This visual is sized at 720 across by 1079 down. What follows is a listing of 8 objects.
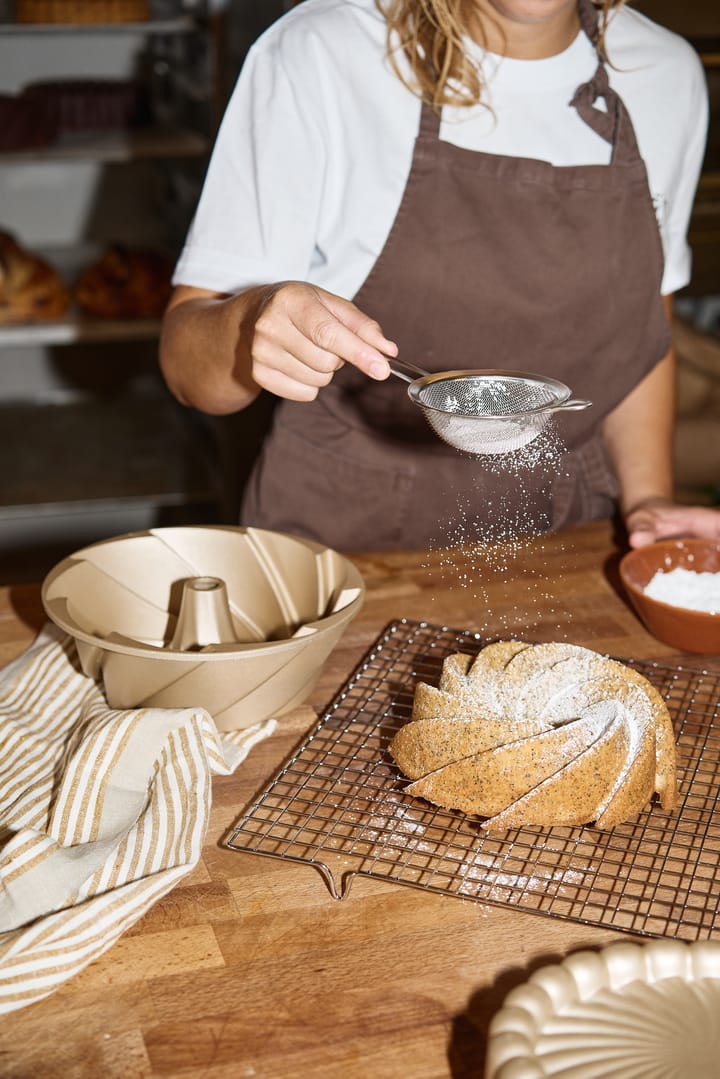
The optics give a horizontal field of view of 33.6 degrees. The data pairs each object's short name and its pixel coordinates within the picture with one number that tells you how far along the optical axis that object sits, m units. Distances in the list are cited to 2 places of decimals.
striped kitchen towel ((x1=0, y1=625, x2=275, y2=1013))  0.79
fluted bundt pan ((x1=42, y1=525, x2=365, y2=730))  1.01
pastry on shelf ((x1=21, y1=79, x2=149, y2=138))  2.89
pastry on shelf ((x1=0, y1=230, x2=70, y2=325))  2.81
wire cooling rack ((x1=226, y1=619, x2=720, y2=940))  0.85
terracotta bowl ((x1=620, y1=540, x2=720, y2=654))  1.21
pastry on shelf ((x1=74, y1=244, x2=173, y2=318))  2.89
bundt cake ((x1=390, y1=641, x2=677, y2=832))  0.91
